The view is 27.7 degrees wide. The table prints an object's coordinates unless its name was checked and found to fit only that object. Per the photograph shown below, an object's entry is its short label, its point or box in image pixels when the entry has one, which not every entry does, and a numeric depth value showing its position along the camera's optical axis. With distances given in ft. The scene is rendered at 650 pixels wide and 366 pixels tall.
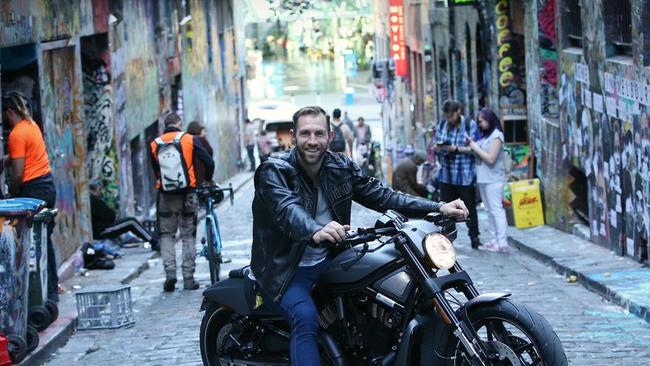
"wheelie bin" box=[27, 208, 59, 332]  35.12
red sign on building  137.18
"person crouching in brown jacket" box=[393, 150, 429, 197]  55.88
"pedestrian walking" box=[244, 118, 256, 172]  152.46
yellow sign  62.28
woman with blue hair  51.31
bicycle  44.09
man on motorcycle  22.65
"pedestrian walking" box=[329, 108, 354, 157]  92.68
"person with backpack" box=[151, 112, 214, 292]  43.57
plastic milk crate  38.09
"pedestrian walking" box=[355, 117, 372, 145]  130.62
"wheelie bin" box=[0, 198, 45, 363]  30.63
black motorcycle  20.70
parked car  152.05
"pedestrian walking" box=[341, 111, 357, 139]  126.65
